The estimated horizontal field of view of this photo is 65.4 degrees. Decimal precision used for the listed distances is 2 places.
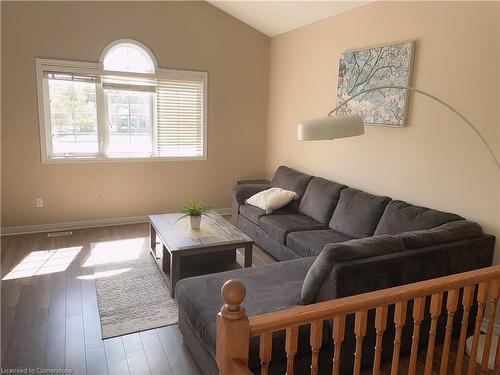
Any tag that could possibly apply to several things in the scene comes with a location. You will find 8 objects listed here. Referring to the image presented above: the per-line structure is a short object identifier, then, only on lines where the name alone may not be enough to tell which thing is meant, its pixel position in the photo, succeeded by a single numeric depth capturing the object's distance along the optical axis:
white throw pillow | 4.42
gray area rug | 2.90
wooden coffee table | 3.28
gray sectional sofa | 2.14
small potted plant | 3.68
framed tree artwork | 3.51
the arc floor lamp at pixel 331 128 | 2.05
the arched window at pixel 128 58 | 4.90
